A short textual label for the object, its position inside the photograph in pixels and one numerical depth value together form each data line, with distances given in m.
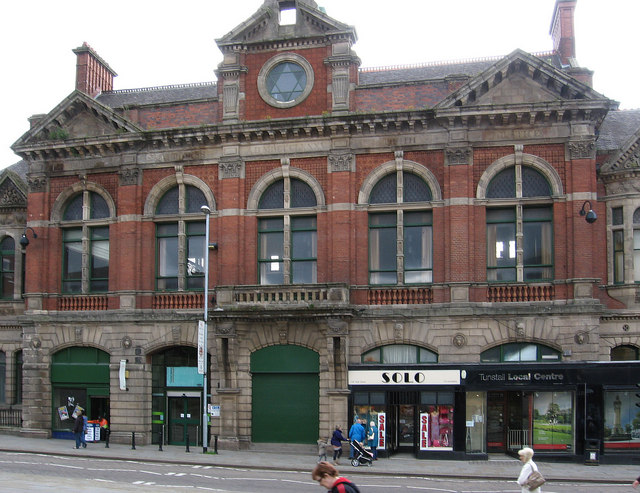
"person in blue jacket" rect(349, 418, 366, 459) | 25.56
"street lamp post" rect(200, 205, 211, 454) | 27.81
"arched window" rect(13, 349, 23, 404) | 35.09
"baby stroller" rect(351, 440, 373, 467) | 25.44
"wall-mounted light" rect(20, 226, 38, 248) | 31.97
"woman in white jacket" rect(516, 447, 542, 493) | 14.44
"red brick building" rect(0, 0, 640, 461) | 27.19
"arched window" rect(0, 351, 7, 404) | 35.26
